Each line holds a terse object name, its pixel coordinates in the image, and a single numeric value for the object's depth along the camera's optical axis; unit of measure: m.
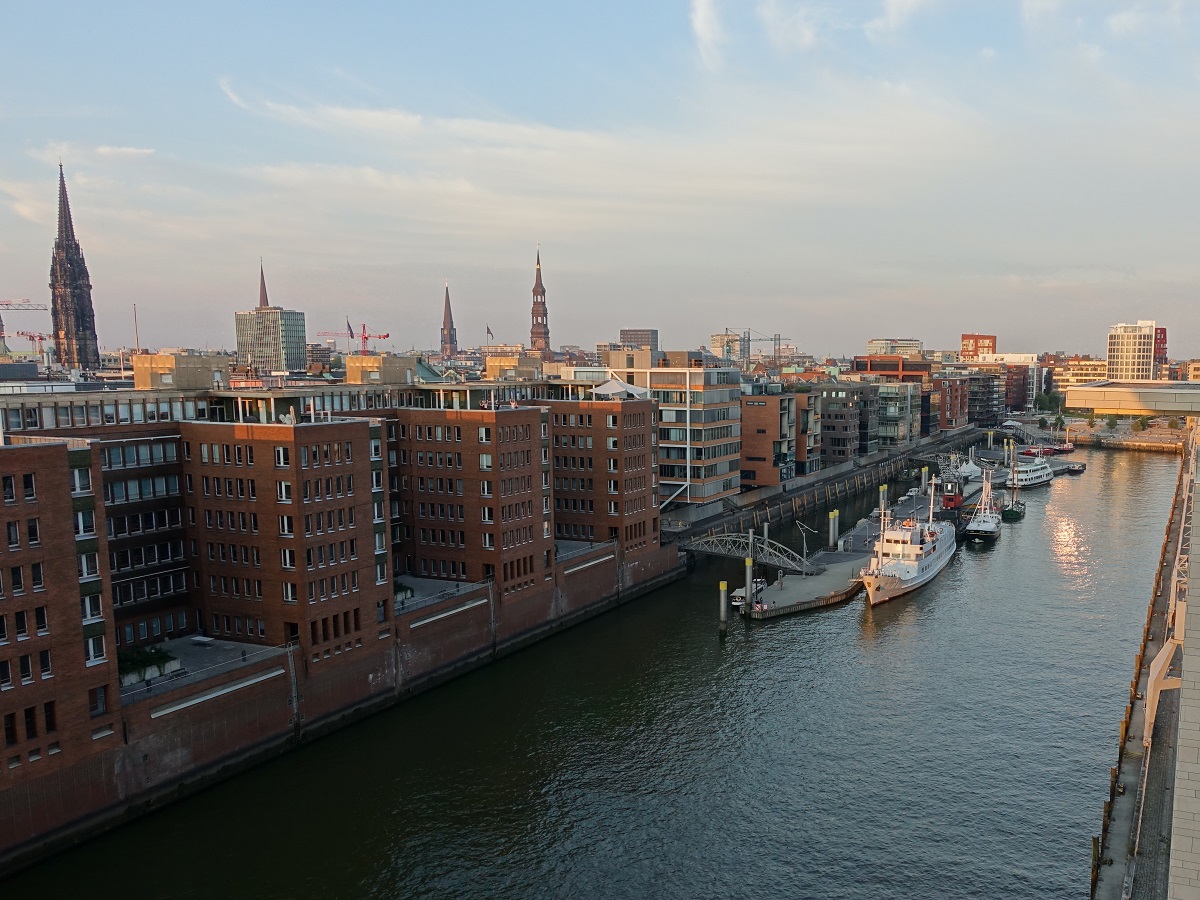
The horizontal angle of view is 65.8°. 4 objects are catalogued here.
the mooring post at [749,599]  74.19
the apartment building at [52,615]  37.50
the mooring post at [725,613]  70.12
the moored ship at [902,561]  78.00
